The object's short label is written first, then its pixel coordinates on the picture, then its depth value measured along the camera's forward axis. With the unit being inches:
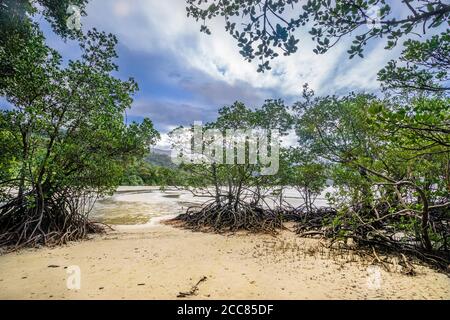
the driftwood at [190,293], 135.8
